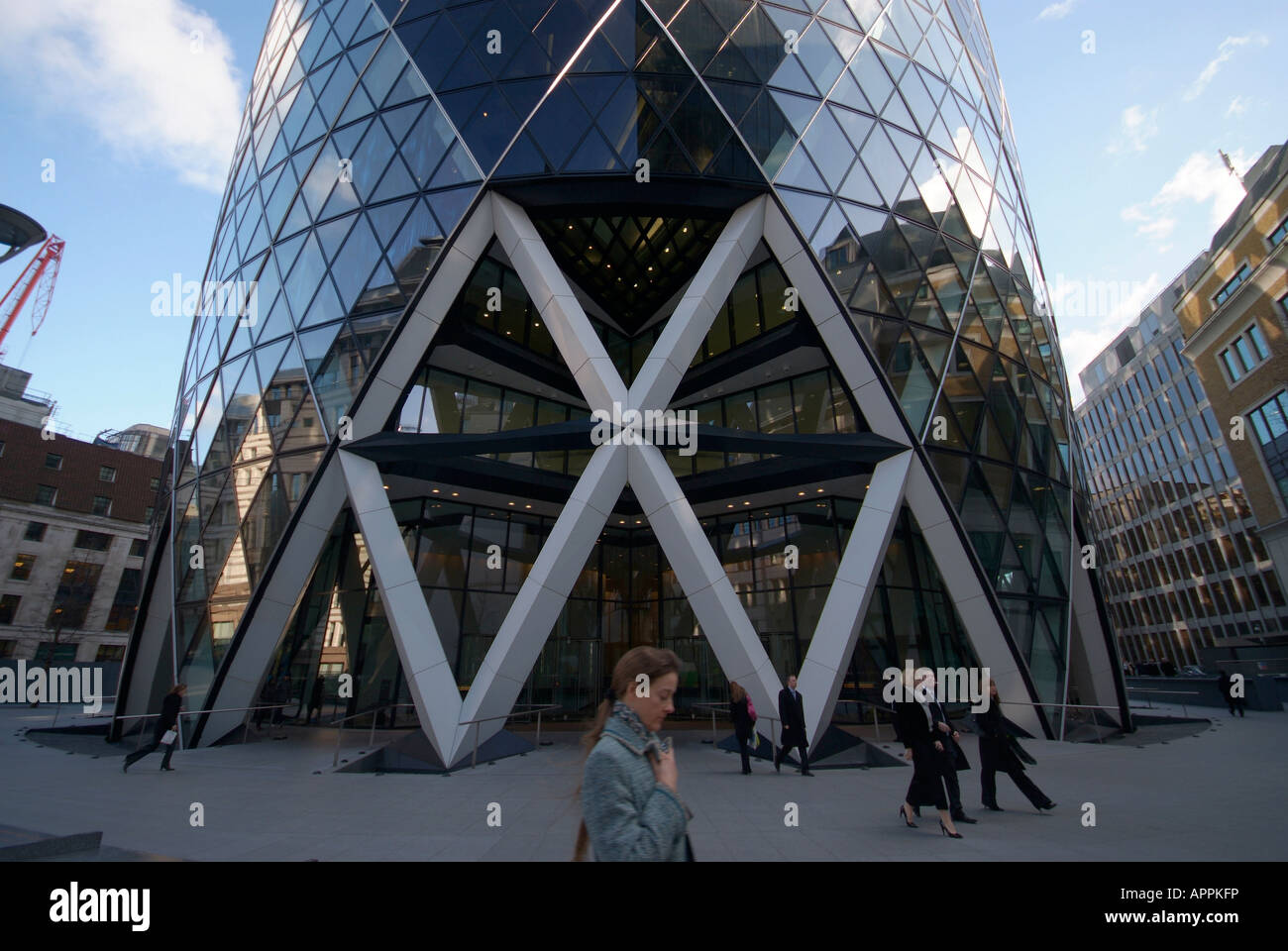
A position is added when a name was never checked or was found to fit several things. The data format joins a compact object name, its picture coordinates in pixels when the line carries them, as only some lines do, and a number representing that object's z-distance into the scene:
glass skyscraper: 14.45
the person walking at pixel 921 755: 7.11
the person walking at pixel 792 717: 11.39
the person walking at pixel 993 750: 8.27
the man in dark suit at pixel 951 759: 7.47
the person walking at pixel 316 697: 18.58
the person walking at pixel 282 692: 18.70
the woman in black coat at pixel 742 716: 11.65
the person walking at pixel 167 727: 11.27
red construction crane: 86.88
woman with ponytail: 2.10
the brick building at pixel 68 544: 48.34
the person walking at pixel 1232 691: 20.72
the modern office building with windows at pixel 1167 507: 52.47
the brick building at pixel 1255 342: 32.94
